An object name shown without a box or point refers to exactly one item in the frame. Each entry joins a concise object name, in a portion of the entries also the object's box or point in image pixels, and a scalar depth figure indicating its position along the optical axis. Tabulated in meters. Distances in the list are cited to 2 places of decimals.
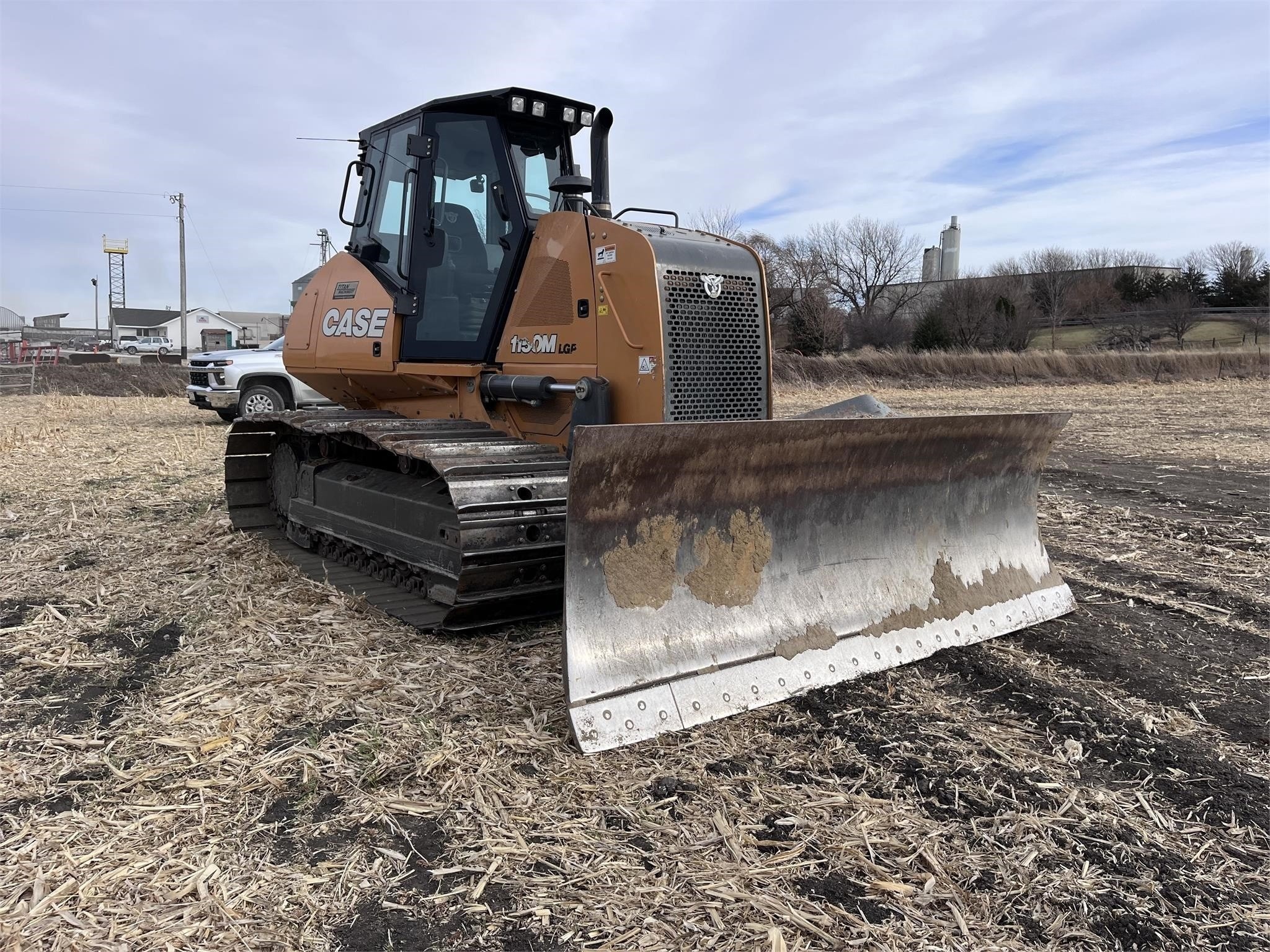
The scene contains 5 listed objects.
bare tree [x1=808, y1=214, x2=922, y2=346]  50.28
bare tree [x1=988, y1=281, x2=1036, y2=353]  41.94
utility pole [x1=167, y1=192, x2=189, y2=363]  43.29
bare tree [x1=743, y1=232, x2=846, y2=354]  39.34
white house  78.31
